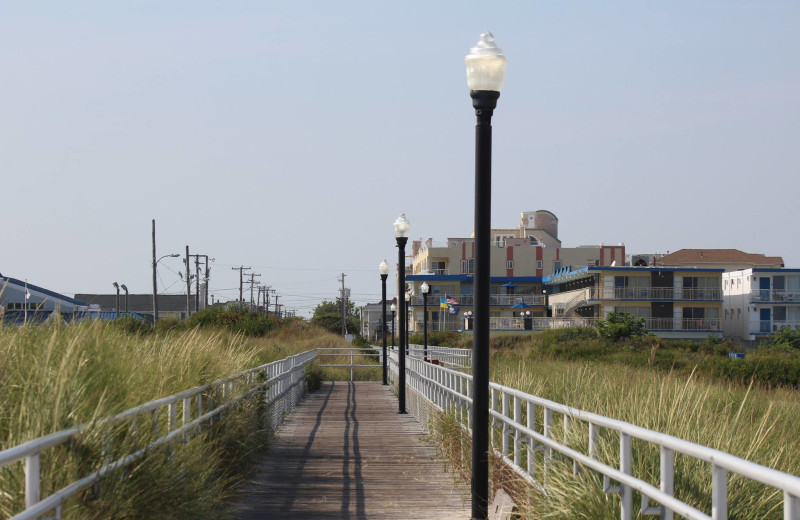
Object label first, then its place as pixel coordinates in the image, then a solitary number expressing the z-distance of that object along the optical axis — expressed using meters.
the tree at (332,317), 155.50
